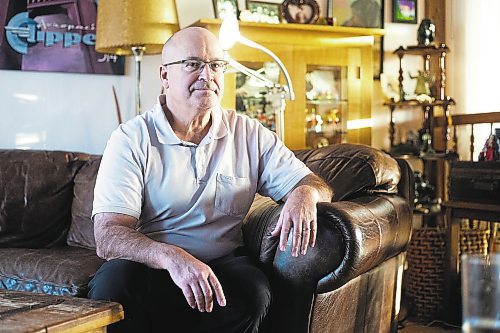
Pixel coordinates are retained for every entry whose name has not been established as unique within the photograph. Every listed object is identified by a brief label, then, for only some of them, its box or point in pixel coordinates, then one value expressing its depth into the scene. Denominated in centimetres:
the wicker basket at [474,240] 334
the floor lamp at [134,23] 309
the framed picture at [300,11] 361
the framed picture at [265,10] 372
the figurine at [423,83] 390
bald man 171
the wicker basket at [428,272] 331
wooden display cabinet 342
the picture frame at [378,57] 407
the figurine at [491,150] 306
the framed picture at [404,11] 414
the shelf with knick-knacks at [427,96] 381
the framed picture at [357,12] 398
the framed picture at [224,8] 365
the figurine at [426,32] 384
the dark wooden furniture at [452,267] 318
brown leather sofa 179
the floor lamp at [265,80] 281
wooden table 126
